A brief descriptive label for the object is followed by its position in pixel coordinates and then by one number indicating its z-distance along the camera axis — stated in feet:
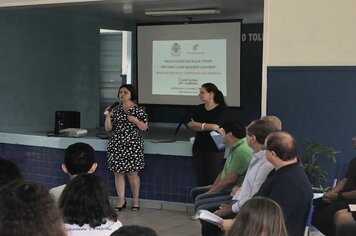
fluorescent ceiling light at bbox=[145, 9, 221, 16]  29.19
